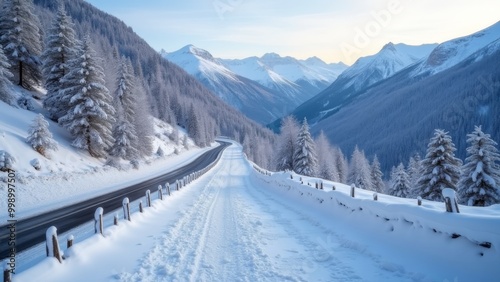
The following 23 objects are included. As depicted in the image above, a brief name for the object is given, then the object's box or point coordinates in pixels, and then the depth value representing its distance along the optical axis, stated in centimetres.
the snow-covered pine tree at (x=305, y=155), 4247
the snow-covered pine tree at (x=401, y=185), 3569
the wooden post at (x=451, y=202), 652
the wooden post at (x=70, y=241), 711
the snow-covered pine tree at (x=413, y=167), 4341
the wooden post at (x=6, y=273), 505
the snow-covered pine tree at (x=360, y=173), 4896
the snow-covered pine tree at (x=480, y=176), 2180
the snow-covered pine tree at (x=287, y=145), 4738
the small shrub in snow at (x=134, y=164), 3589
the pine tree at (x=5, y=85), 2509
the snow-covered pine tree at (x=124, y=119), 3522
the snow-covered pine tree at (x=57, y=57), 3117
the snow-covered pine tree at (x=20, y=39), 3164
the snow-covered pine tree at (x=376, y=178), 5320
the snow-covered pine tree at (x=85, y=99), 2858
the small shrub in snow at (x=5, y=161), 1714
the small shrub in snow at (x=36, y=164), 1998
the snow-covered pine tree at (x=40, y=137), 2181
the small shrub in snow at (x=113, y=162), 3117
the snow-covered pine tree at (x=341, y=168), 6038
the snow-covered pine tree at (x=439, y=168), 2539
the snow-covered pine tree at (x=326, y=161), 5119
